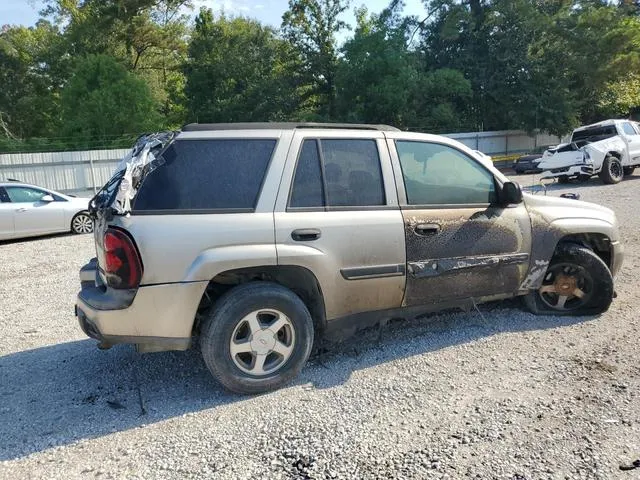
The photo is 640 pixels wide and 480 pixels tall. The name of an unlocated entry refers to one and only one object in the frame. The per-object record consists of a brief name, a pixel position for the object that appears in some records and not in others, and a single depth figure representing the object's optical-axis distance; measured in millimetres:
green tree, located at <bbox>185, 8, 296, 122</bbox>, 27812
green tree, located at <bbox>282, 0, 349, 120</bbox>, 28734
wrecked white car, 15219
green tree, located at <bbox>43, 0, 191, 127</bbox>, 26219
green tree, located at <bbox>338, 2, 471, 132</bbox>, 26766
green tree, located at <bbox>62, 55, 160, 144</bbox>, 22375
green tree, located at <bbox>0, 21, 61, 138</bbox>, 27844
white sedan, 10720
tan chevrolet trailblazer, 3398
